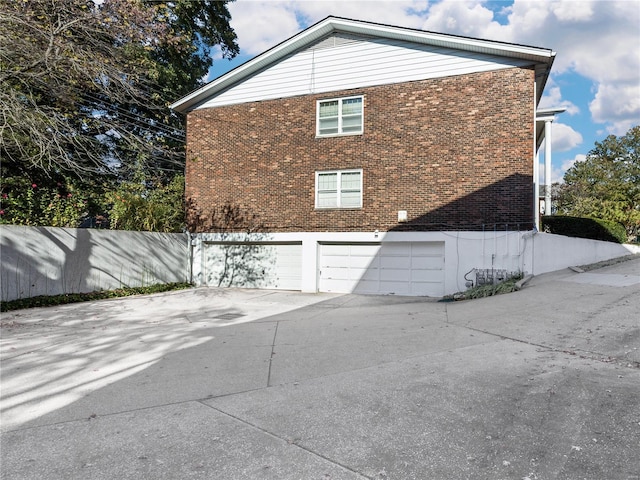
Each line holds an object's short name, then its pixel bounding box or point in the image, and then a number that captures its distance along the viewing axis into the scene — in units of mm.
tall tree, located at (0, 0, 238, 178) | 8523
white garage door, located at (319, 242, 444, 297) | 12922
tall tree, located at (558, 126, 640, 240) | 24062
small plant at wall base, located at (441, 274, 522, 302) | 10355
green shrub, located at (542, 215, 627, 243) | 16016
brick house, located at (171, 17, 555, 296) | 12148
